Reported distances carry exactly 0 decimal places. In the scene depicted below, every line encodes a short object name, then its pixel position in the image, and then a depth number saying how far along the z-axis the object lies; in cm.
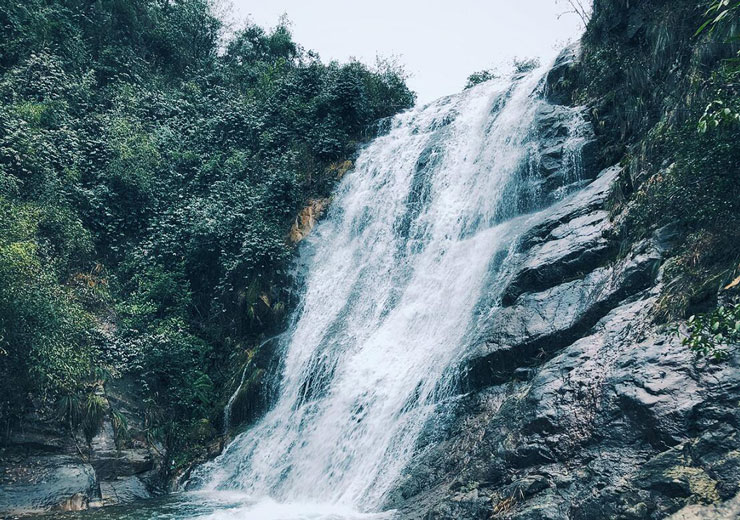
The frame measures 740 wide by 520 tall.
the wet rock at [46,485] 887
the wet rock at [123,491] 1030
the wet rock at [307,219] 1692
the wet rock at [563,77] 1467
